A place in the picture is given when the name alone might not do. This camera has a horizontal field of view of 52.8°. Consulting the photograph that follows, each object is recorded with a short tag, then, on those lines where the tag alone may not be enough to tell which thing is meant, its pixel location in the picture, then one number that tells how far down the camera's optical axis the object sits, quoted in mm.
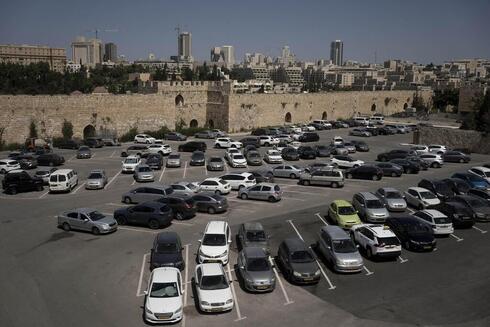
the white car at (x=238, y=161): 34500
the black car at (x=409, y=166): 32625
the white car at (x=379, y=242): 17359
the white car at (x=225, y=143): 43250
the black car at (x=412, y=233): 18328
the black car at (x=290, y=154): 37719
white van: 27203
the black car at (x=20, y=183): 27141
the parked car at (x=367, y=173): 30484
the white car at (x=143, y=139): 45991
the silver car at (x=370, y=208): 21562
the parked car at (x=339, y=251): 16250
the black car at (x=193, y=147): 41656
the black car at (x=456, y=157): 37219
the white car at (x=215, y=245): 16938
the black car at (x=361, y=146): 42575
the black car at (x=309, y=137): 47938
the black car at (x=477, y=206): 22234
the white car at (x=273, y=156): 36469
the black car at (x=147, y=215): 21016
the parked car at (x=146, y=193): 24609
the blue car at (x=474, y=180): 27547
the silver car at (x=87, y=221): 20234
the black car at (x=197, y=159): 35438
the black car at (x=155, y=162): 33856
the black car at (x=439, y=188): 25156
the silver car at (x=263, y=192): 25406
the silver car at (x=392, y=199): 23500
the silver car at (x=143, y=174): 29938
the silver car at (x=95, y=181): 28289
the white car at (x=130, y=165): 32594
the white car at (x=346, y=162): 33875
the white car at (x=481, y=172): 29912
